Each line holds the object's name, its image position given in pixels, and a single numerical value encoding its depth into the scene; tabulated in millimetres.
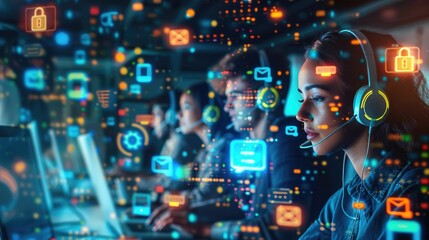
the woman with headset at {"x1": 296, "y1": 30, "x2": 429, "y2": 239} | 1232
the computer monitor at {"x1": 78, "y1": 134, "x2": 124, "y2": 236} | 1492
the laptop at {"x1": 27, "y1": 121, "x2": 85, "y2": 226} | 1520
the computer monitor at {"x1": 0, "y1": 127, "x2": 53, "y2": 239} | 1519
